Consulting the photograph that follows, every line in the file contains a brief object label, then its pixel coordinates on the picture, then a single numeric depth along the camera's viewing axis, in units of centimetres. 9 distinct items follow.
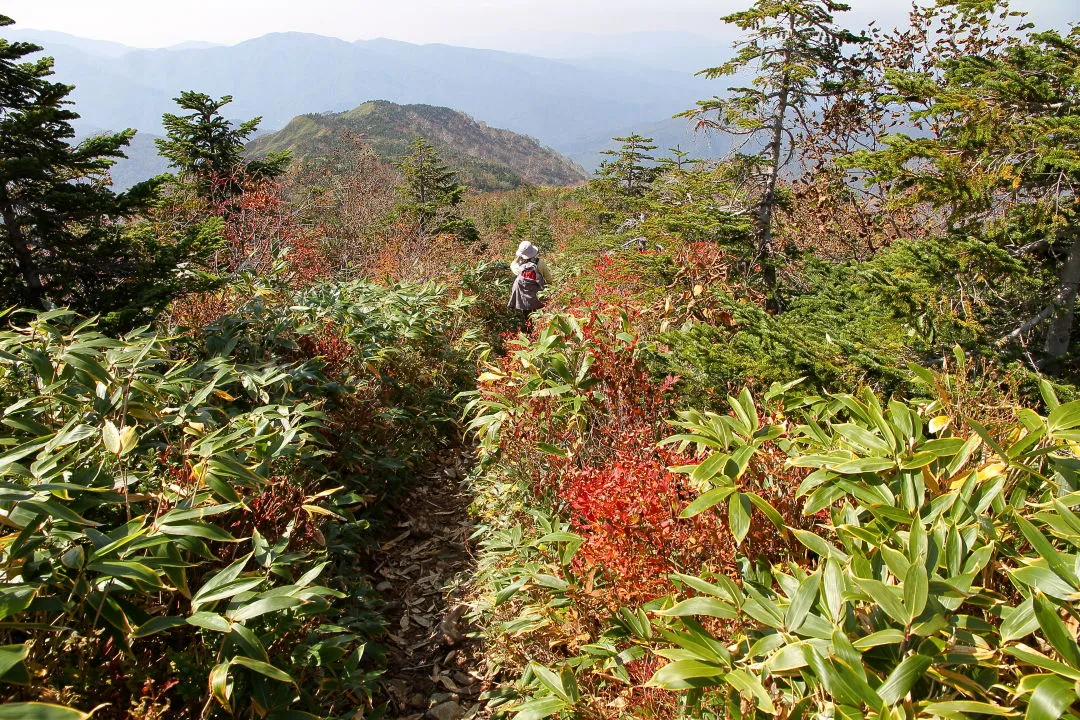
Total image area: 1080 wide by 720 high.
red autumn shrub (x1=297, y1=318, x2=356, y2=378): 409
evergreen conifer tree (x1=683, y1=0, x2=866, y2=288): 498
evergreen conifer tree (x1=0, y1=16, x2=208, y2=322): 381
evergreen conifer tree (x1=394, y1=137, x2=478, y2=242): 1526
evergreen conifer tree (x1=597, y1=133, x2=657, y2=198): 1127
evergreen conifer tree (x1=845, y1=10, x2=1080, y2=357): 261
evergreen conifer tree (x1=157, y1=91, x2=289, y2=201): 1059
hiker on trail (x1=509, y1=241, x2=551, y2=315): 738
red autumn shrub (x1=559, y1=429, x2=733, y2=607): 205
